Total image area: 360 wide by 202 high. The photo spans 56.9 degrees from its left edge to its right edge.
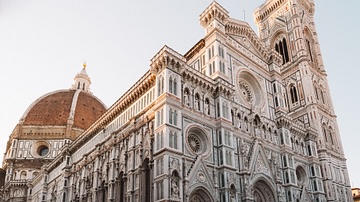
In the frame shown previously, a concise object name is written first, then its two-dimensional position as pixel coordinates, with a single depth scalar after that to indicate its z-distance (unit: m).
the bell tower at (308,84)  36.13
